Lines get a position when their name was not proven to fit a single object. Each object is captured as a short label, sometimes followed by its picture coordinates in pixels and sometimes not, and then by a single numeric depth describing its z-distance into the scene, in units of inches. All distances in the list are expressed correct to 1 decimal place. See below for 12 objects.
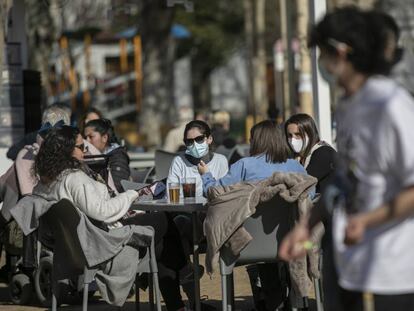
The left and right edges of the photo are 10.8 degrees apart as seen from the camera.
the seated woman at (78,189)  540.0
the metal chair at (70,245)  536.1
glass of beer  567.8
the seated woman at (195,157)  642.4
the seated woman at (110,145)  747.8
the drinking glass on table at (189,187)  581.1
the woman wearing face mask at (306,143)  594.3
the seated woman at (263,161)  548.8
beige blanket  520.5
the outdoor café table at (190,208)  544.5
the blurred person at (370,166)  283.7
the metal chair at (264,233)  530.5
